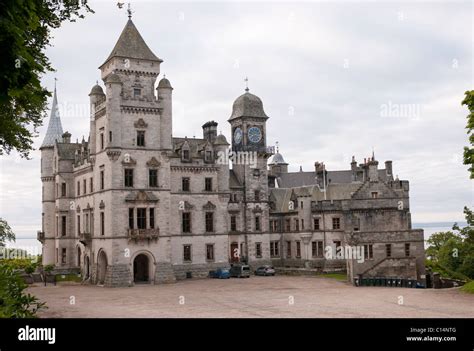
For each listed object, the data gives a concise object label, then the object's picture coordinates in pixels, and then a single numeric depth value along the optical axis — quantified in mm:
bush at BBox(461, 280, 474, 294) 36491
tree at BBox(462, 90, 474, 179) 35156
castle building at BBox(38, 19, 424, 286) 50375
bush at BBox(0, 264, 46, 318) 15430
